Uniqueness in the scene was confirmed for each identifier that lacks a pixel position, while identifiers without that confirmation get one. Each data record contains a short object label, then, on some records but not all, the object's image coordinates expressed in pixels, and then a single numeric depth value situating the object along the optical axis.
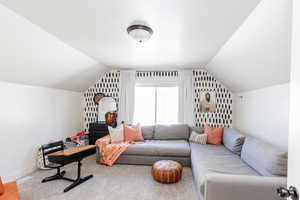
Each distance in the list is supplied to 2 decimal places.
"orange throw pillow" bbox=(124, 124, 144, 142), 3.78
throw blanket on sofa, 3.25
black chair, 2.56
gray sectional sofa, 1.49
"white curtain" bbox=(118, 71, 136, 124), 4.43
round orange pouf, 2.45
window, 4.52
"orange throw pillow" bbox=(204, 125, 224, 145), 3.55
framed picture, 4.27
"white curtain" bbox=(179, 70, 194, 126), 4.27
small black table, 2.39
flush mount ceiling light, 1.86
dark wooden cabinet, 4.14
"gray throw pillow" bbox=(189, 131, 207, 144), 3.59
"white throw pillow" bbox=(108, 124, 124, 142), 3.69
